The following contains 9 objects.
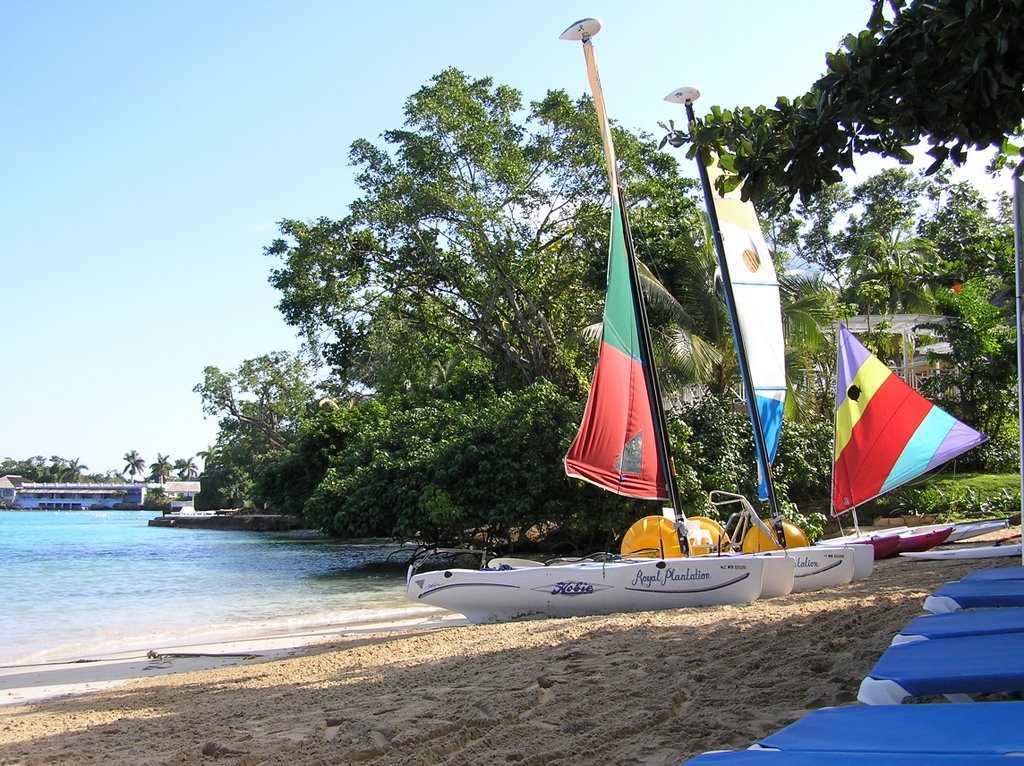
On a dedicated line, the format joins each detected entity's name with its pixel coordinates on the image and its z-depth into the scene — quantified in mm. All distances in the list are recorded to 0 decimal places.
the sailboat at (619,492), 9703
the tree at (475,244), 23781
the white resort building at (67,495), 132375
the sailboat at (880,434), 12625
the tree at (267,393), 51219
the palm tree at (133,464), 149125
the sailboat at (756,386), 10664
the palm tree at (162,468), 141750
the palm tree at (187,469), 145125
